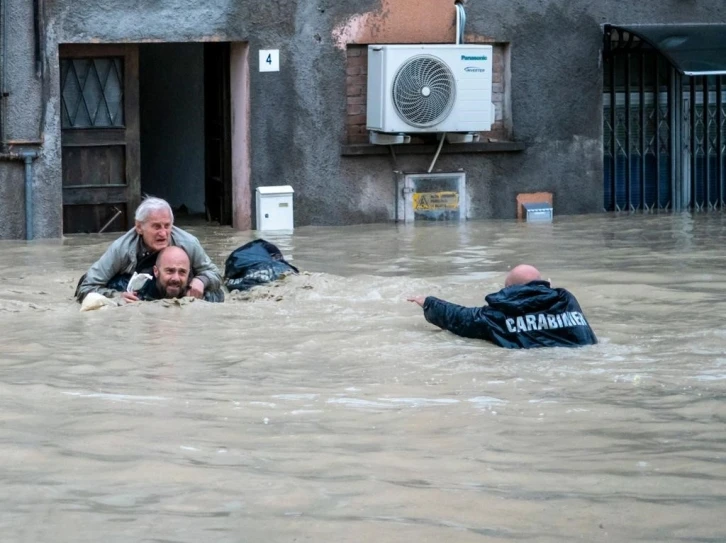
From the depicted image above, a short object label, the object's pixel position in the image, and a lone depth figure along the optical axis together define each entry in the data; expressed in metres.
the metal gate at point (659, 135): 16.56
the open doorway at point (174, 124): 17.94
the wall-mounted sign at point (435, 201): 15.62
